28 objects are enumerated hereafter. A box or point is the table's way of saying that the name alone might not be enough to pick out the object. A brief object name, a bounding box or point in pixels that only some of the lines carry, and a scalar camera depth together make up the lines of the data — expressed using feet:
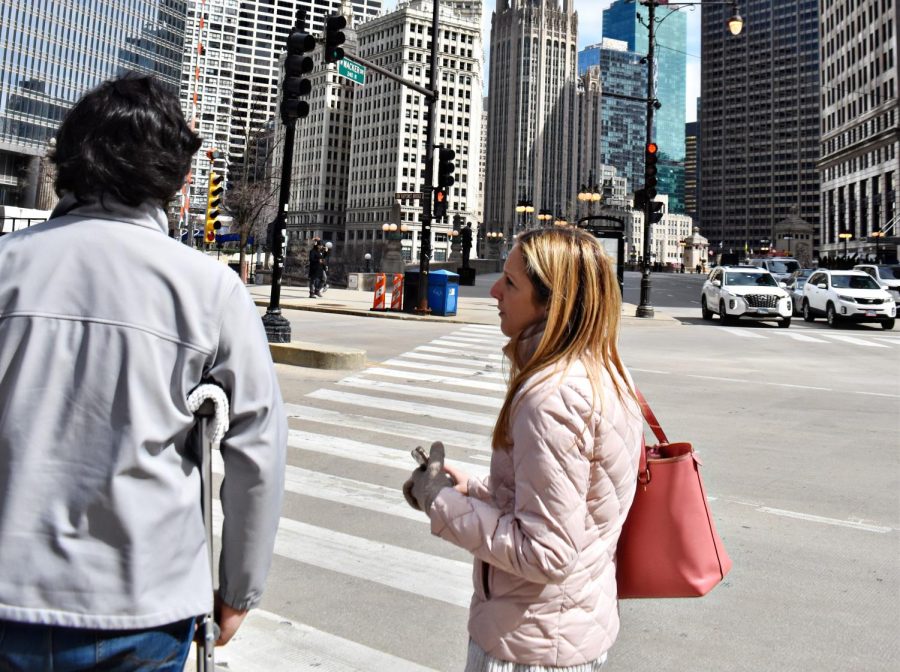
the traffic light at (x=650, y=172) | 81.35
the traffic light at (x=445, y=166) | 72.08
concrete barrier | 41.55
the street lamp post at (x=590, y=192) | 153.38
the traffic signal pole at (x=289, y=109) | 43.60
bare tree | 139.19
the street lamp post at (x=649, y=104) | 83.20
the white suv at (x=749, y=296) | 79.05
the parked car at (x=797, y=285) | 98.11
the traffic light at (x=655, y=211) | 82.43
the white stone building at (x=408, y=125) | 465.88
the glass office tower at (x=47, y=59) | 303.48
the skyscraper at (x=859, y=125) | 297.12
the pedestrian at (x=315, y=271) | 102.37
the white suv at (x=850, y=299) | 79.05
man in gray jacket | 5.30
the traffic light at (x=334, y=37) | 48.19
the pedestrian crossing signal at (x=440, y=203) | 74.65
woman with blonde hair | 6.44
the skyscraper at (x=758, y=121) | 587.27
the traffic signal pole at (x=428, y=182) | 69.51
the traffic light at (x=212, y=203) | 88.48
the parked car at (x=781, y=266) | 129.56
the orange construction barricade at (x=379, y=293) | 82.61
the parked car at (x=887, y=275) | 93.97
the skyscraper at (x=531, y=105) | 573.74
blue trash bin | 79.97
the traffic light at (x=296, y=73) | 43.52
